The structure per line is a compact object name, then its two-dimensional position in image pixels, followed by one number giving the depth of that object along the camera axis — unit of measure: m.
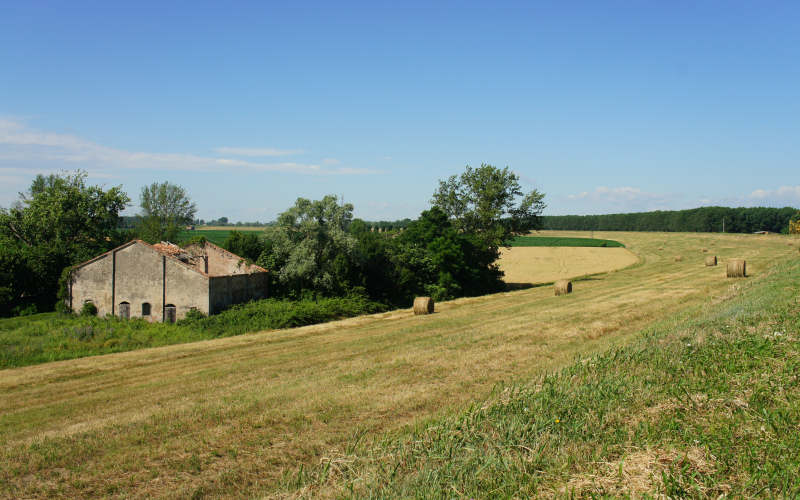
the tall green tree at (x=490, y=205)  50.69
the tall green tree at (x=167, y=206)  86.38
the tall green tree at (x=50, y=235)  42.69
